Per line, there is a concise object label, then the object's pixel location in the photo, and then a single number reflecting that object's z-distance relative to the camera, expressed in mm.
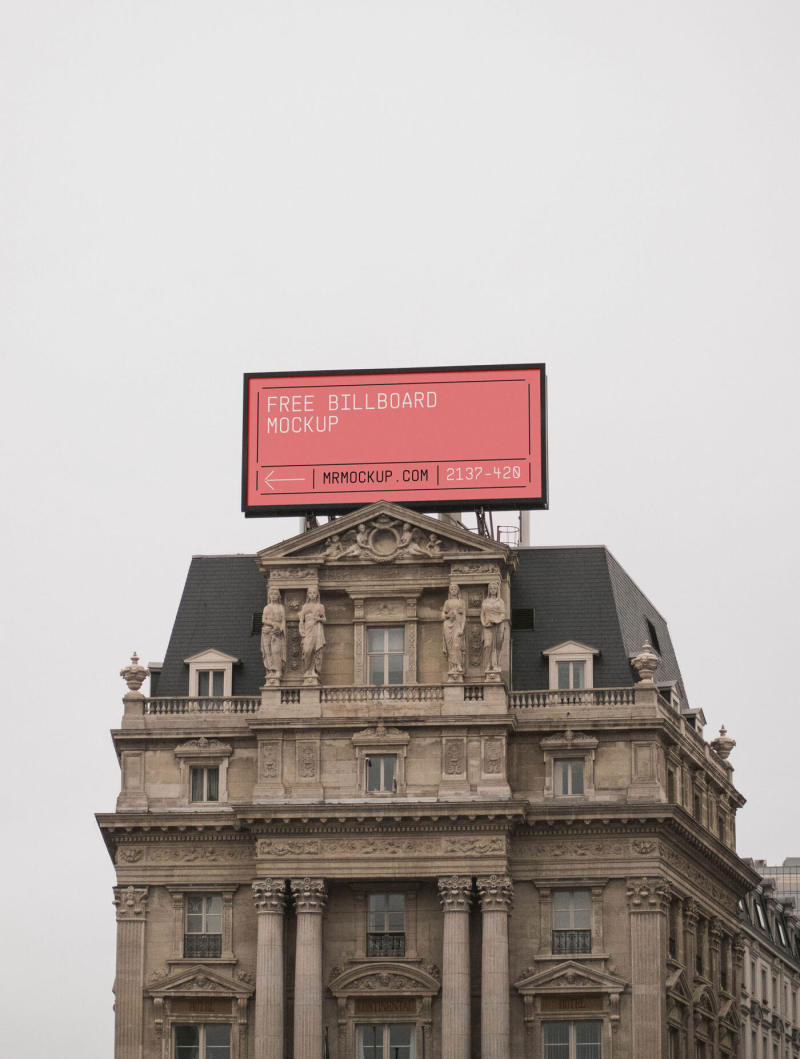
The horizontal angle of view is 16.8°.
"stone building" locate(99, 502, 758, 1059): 119000
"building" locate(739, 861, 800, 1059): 146625
